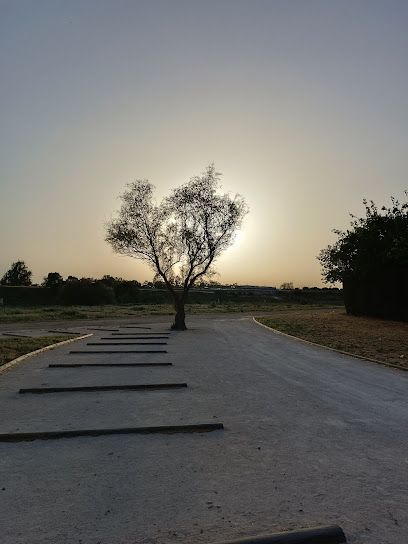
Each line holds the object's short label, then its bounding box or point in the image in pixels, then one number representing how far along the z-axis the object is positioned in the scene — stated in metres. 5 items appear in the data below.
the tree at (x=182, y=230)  22.66
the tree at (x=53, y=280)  54.37
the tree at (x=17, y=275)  73.99
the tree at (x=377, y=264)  23.20
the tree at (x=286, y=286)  83.44
